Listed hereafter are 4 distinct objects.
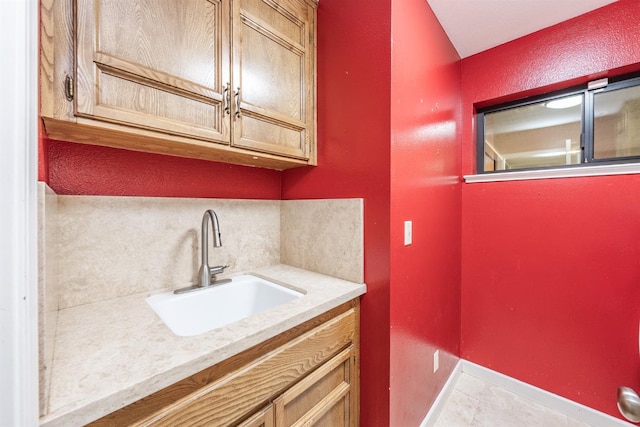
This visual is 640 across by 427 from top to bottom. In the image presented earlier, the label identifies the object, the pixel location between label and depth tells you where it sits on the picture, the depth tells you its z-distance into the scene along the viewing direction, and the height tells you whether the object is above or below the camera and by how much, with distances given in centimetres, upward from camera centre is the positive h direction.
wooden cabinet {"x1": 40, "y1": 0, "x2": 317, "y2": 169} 69 +46
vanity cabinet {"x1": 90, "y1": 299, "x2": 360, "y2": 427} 57 -51
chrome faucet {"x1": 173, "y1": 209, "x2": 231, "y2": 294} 113 -25
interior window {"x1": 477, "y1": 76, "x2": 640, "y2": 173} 141 +52
